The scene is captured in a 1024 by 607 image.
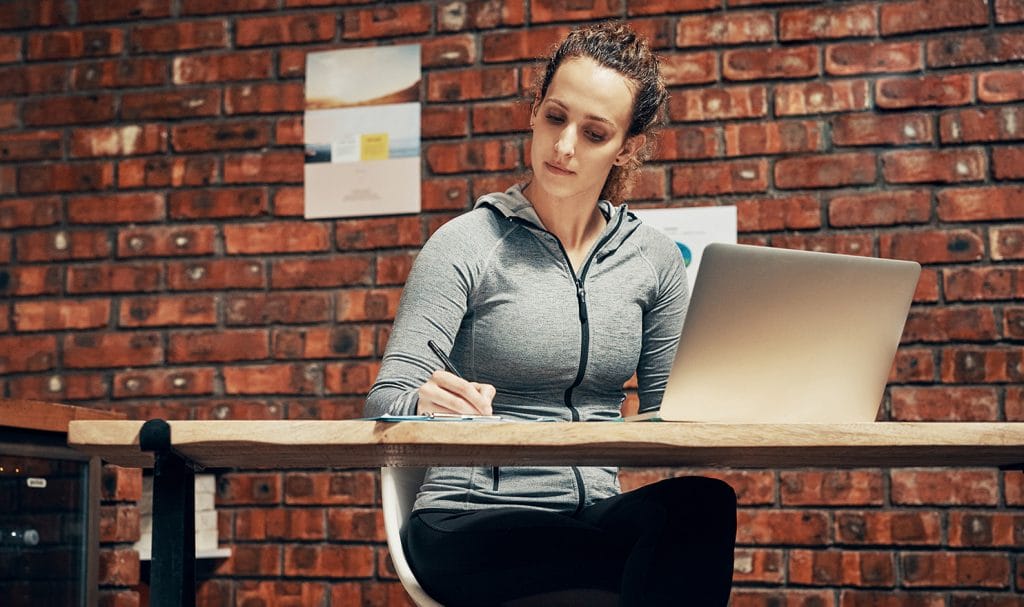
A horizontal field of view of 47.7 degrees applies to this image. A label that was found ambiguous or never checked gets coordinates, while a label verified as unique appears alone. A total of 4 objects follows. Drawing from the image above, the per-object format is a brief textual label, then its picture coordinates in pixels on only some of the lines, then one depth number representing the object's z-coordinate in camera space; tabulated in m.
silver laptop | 1.20
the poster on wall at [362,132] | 2.84
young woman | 1.32
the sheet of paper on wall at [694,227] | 2.69
